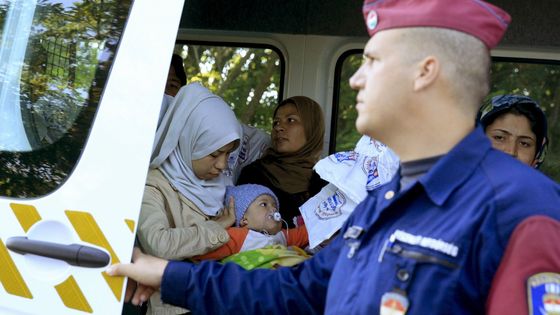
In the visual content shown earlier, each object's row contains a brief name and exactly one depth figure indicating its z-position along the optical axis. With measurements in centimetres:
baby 268
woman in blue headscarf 290
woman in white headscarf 243
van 202
